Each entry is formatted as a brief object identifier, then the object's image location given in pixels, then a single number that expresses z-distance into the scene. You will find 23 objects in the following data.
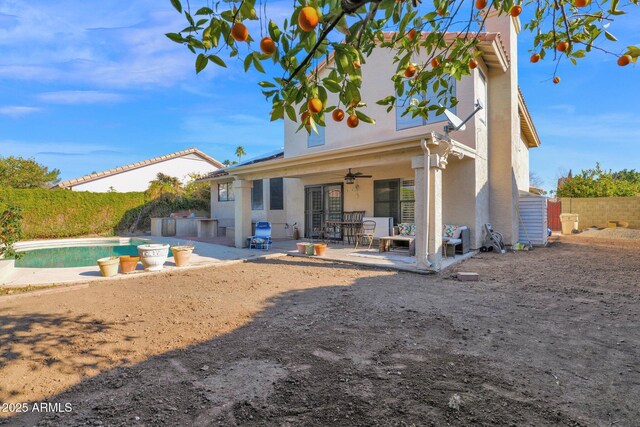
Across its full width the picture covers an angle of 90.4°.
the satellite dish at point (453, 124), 7.64
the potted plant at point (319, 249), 9.57
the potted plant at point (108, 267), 6.99
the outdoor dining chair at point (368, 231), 10.98
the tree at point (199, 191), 20.44
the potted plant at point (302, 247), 9.88
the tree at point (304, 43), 1.59
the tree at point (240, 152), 43.59
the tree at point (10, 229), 6.81
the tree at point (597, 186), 19.58
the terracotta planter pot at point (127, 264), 7.26
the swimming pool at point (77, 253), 9.89
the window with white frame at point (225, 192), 16.98
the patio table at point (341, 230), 12.12
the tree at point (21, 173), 26.47
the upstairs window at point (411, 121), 9.93
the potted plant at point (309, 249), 9.70
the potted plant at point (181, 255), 8.24
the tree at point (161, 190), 19.22
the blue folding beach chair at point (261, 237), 11.37
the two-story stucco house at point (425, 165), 7.25
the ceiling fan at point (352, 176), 11.32
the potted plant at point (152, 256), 7.63
